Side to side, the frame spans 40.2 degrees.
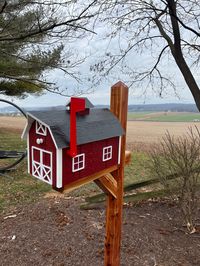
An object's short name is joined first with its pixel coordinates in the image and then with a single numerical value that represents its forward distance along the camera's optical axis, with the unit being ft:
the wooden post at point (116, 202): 7.10
